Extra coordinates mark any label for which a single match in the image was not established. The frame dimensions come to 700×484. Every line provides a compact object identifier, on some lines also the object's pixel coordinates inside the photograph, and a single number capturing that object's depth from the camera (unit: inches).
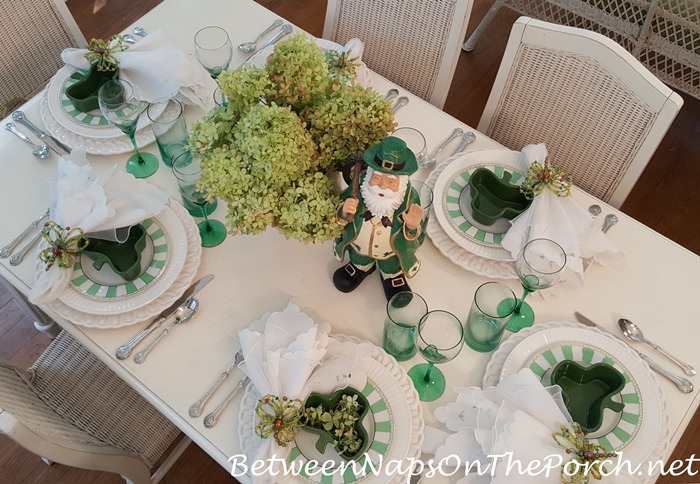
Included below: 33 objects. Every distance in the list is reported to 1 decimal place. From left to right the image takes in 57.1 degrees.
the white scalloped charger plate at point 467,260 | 57.1
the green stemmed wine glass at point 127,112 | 59.7
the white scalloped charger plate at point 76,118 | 64.6
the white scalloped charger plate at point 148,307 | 54.5
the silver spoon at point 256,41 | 72.6
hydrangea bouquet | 45.6
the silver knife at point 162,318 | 54.1
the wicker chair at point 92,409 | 57.2
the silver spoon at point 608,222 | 60.2
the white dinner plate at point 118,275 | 55.3
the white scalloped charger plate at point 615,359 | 48.4
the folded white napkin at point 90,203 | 53.9
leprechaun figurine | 45.3
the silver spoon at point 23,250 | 57.8
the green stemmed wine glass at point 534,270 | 52.0
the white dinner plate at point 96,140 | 64.0
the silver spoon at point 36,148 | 63.9
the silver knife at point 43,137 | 64.4
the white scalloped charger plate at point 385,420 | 47.8
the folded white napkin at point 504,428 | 45.1
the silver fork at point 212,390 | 51.7
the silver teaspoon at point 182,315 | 54.8
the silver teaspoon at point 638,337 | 52.6
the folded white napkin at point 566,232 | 55.9
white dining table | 53.0
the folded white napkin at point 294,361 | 48.5
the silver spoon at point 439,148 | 64.2
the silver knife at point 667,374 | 51.6
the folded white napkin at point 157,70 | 64.5
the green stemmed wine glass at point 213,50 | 63.7
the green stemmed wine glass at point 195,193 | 57.1
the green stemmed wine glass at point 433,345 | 50.0
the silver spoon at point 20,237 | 58.4
